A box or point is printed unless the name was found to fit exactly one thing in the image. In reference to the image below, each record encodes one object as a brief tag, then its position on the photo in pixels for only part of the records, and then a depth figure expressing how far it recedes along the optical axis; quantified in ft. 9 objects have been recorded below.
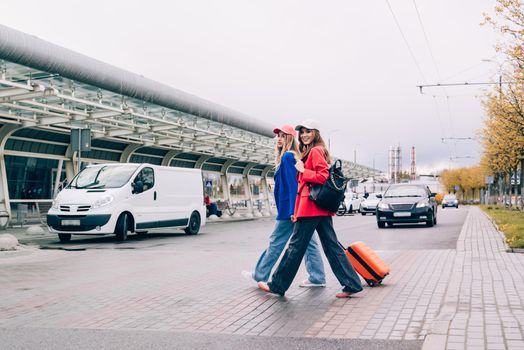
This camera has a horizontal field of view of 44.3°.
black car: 70.54
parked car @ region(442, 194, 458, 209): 215.92
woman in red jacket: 21.93
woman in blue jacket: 24.18
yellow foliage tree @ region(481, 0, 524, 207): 64.75
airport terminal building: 66.23
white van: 51.06
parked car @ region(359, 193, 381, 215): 128.06
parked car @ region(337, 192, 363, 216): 143.23
